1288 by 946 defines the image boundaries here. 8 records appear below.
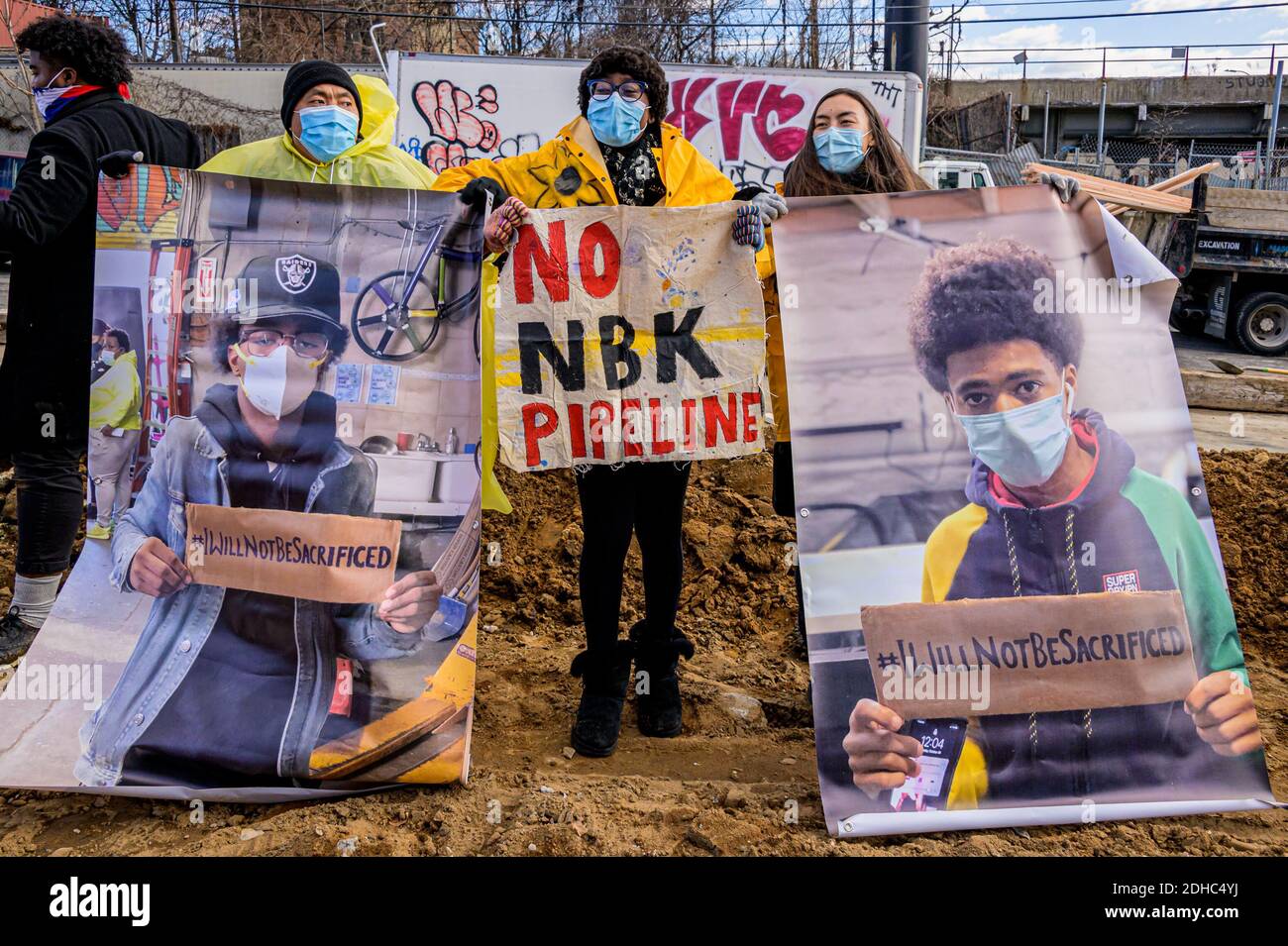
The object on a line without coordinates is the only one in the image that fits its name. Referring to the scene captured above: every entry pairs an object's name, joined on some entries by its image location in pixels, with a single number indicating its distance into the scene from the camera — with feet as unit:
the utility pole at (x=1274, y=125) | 61.54
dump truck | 39.29
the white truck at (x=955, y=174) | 44.04
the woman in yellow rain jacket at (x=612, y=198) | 10.12
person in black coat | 10.87
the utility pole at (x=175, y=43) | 65.46
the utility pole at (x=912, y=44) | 40.42
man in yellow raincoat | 10.50
